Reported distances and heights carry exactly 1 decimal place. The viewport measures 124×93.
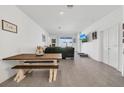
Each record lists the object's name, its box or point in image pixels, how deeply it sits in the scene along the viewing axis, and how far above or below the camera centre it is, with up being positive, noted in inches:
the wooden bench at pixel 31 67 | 80.2 -25.8
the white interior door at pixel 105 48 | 141.1 -4.8
